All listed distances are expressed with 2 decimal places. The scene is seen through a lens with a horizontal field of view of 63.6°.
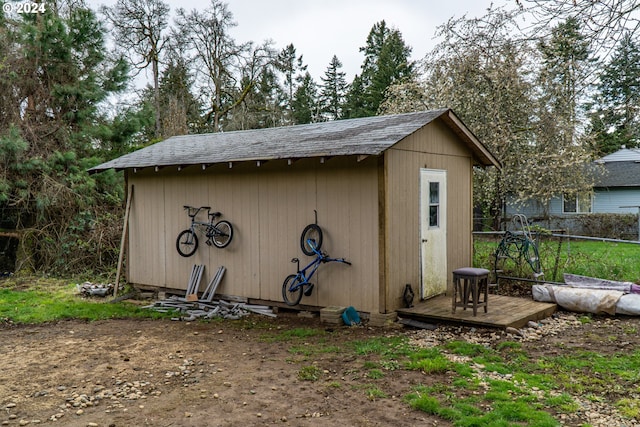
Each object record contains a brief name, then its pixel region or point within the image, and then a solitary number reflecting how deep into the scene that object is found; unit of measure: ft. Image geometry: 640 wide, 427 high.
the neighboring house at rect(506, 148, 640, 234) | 60.39
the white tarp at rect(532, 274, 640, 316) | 21.88
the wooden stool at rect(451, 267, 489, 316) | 20.61
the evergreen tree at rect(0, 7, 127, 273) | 33.78
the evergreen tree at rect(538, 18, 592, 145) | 40.20
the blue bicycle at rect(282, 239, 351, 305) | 21.93
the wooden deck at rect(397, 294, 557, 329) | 20.04
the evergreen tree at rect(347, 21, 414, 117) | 83.25
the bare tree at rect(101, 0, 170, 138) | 60.34
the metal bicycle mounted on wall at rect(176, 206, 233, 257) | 25.57
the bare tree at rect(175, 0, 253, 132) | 64.75
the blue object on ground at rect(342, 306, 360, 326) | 20.98
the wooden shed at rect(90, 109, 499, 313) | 21.16
